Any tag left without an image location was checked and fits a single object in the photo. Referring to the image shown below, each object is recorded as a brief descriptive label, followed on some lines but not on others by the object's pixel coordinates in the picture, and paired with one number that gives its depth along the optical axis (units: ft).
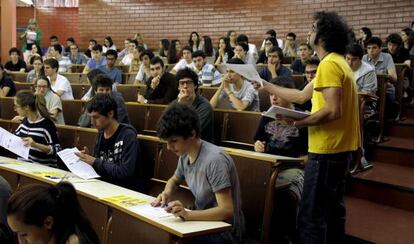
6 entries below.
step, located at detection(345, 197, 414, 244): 9.57
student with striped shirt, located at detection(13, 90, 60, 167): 12.23
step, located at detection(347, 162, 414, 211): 11.43
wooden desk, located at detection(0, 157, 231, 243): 6.44
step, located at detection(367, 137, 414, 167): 13.61
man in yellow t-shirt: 7.46
